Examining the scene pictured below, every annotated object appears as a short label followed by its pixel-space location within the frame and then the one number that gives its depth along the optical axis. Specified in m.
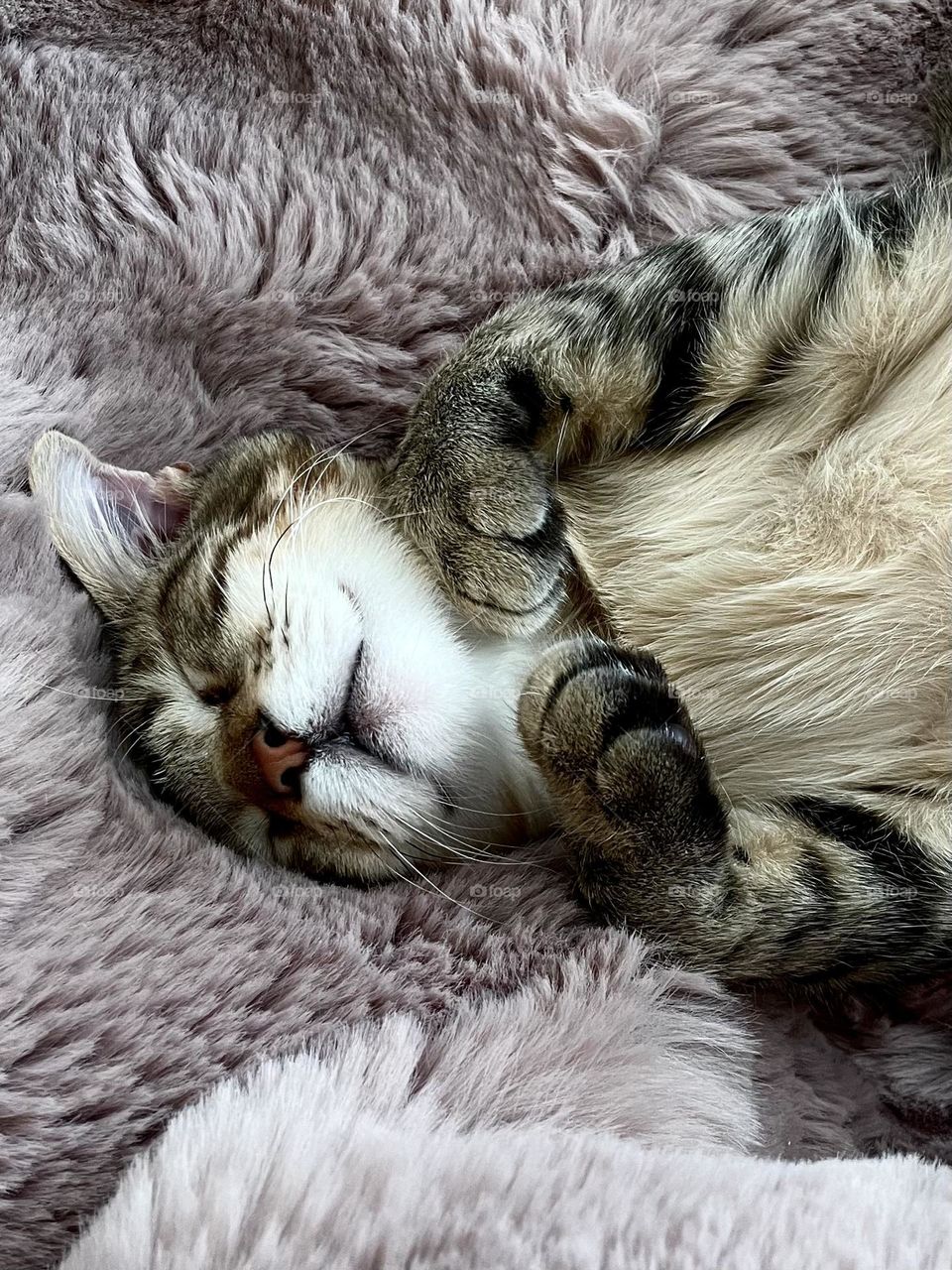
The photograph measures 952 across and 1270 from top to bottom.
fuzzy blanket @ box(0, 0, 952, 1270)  0.21
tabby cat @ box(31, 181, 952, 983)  0.27
